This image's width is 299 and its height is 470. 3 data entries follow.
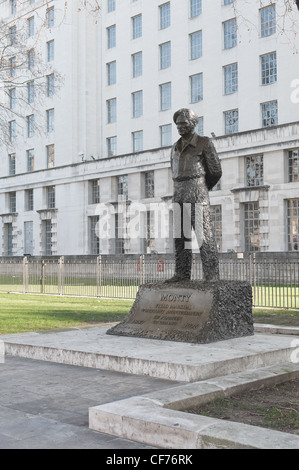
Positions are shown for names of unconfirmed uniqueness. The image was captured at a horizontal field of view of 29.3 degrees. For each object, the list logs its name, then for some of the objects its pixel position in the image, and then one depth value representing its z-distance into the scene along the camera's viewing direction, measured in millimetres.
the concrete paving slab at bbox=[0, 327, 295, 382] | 6414
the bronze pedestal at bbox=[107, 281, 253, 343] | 7996
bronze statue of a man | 8719
